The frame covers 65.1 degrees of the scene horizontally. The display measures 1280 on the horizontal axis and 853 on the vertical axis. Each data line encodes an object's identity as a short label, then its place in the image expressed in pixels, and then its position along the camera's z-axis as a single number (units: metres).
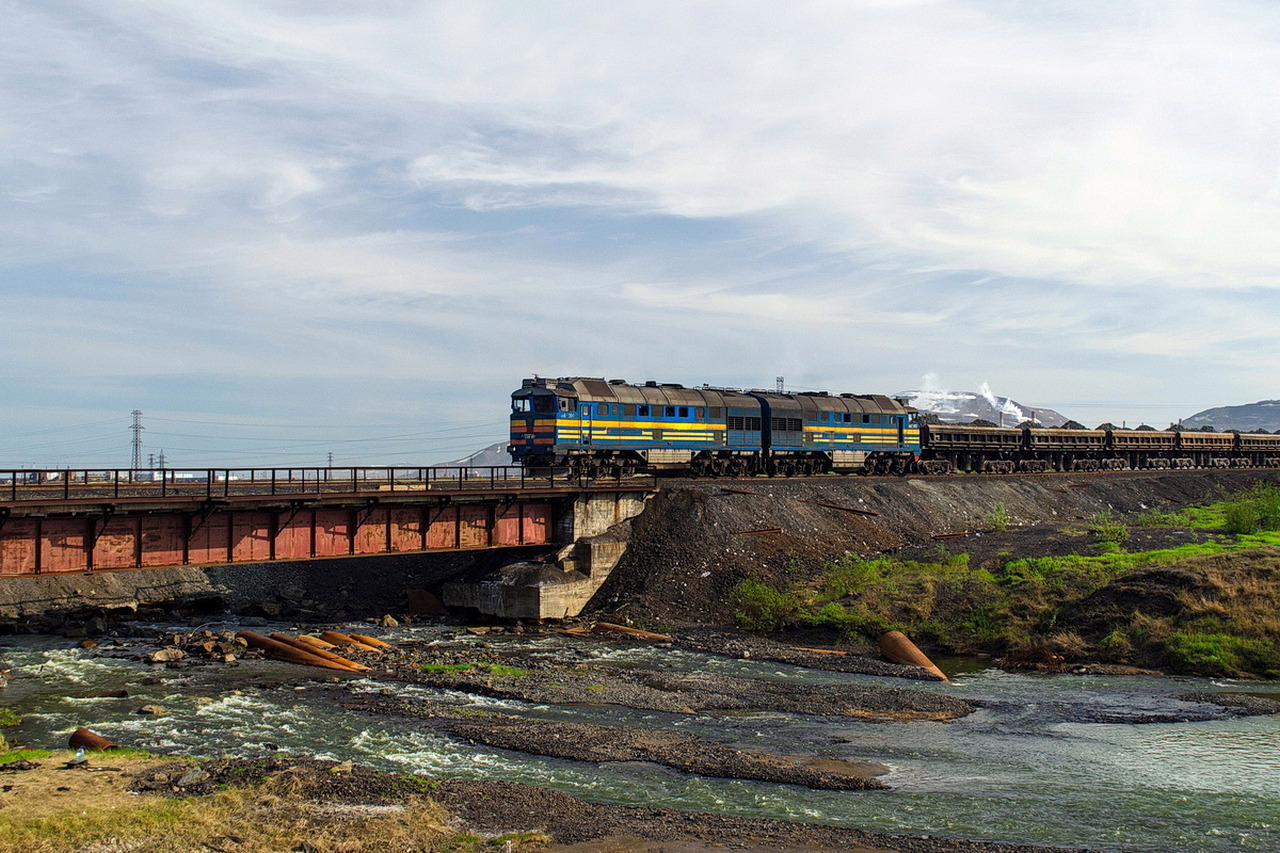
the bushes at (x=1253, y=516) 50.69
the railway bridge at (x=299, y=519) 29.34
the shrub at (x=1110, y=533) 47.19
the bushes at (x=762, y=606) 38.59
